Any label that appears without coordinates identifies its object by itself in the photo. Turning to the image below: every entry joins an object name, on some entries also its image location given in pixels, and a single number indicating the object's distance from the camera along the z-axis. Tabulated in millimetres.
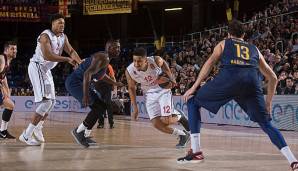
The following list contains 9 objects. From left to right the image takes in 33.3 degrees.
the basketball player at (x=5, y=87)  8609
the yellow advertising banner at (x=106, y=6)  23625
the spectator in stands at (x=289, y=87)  11828
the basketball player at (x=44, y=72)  7664
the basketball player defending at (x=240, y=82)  5410
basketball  7688
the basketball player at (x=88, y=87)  7348
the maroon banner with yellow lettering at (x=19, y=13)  25609
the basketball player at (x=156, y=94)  7566
